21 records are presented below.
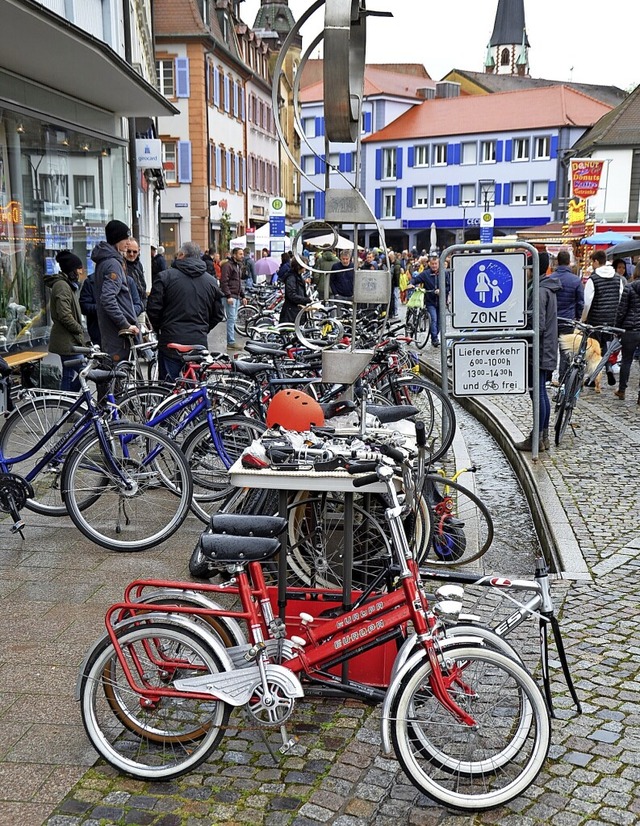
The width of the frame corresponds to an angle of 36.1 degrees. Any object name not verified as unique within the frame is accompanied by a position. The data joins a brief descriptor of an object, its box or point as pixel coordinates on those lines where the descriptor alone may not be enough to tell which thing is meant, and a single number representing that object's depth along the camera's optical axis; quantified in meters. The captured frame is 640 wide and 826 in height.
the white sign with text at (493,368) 8.46
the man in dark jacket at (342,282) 17.80
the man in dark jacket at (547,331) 9.44
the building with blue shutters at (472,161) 67.88
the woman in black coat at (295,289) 14.29
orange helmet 4.95
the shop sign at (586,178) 30.50
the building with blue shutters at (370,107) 76.81
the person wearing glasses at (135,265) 11.91
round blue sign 8.28
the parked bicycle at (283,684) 3.40
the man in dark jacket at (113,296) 9.23
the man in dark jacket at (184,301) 9.18
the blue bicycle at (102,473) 6.20
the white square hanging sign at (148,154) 20.62
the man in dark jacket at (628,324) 13.02
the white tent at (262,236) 27.94
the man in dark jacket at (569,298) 12.60
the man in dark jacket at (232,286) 20.12
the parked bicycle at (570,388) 10.11
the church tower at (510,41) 119.50
